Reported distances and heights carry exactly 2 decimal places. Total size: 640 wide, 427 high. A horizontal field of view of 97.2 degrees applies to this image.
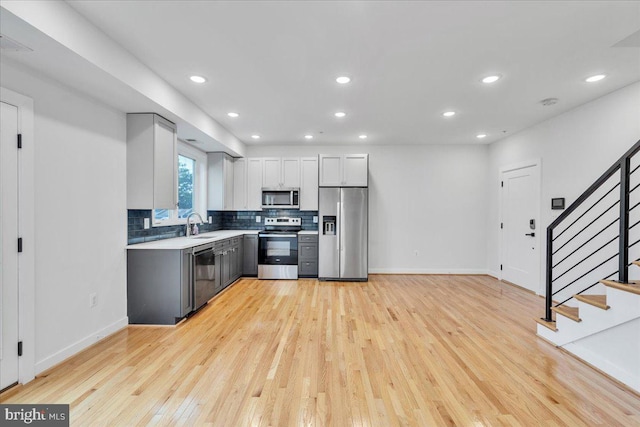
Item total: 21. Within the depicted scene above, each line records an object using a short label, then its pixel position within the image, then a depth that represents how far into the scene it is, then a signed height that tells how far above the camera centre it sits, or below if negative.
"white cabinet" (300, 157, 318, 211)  5.62 +0.62
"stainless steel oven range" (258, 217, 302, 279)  5.30 -0.82
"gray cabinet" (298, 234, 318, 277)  5.30 -0.82
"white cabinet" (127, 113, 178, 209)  3.18 +0.58
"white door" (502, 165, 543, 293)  4.40 -0.26
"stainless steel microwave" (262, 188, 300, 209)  5.55 +0.27
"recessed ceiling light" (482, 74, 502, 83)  2.88 +1.38
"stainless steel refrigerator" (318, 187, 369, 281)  5.18 -0.40
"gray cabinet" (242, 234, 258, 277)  5.36 -0.83
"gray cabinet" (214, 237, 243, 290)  4.28 -0.81
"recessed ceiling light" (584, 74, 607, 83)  2.85 +1.38
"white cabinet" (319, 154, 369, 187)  5.34 +0.79
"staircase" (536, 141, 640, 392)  2.11 -0.76
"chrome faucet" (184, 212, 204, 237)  4.40 -0.28
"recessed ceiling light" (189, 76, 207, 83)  2.91 +1.38
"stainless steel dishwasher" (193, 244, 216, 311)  3.48 -0.84
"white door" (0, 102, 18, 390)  1.97 -0.24
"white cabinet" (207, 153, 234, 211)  5.31 +0.59
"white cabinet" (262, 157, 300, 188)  5.63 +0.79
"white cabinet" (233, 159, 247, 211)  5.70 +0.55
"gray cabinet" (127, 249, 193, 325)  3.18 -0.84
